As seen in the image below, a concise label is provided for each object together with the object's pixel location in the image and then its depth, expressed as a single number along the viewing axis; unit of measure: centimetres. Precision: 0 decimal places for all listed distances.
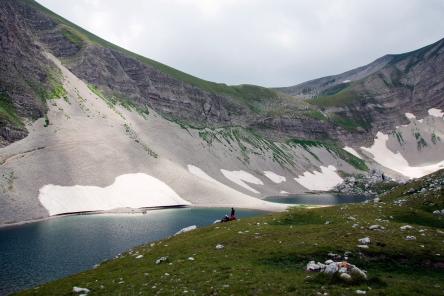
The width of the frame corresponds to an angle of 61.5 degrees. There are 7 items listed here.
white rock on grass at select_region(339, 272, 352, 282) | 2183
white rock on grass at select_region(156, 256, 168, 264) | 3194
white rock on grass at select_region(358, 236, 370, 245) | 2990
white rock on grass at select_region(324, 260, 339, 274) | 2294
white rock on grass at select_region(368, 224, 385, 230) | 3481
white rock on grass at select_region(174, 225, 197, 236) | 5103
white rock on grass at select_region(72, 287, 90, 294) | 2609
